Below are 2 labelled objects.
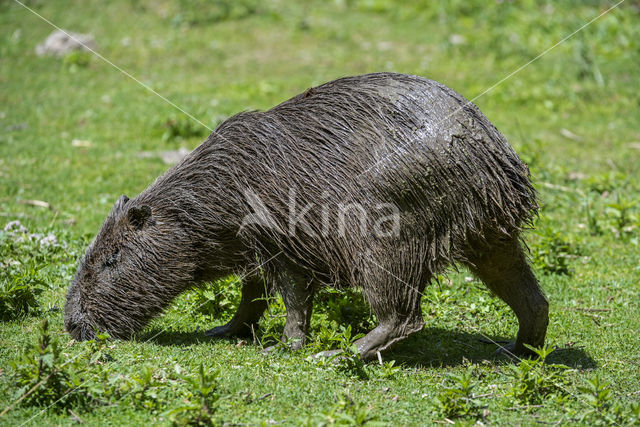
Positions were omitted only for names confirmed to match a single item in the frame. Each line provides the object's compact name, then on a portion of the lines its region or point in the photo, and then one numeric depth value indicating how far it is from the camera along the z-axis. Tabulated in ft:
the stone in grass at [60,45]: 79.09
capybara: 28.25
